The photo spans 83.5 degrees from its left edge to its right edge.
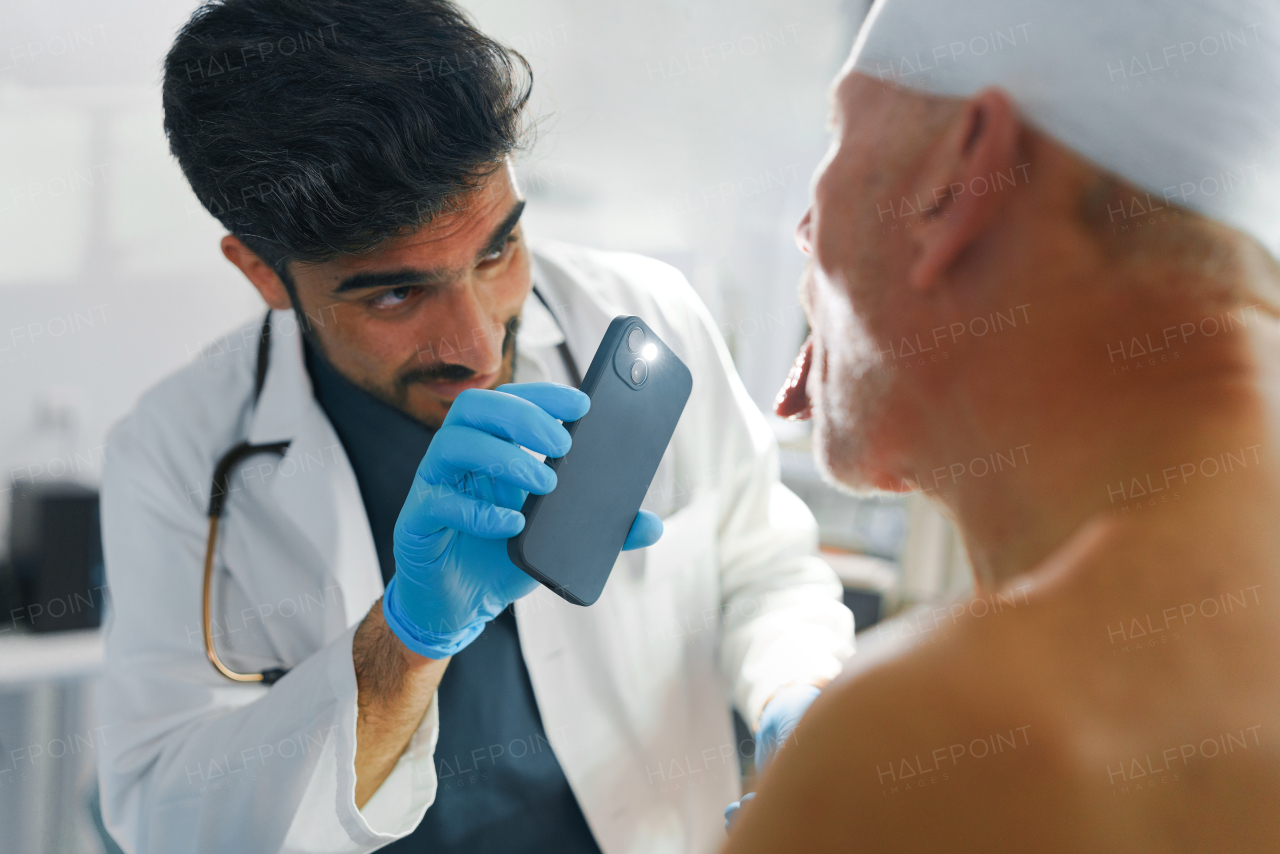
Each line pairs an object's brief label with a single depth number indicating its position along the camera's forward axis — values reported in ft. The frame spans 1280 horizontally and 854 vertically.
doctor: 2.34
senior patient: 1.21
